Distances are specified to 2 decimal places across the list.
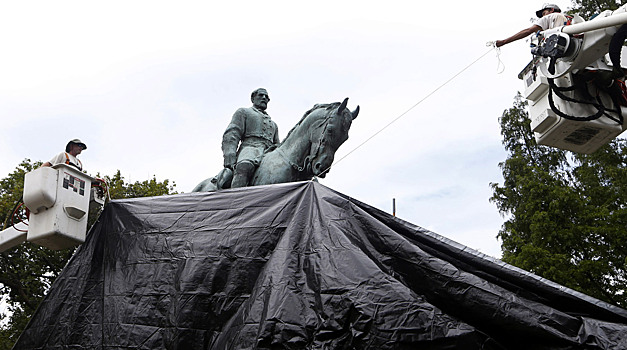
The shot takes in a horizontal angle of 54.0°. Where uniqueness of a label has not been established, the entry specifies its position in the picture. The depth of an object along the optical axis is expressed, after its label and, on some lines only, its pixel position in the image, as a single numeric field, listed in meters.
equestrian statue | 6.55
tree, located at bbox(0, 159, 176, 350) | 15.96
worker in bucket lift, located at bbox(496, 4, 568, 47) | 5.16
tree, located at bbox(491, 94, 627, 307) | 13.56
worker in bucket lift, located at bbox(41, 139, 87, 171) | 5.28
